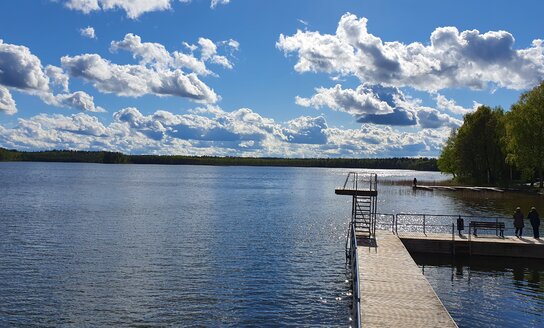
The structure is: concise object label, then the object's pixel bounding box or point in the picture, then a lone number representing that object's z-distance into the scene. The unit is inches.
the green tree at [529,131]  2906.0
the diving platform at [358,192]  1218.6
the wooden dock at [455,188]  3209.2
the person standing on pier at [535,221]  1310.3
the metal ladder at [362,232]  1255.7
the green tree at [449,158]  4071.4
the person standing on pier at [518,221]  1337.4
